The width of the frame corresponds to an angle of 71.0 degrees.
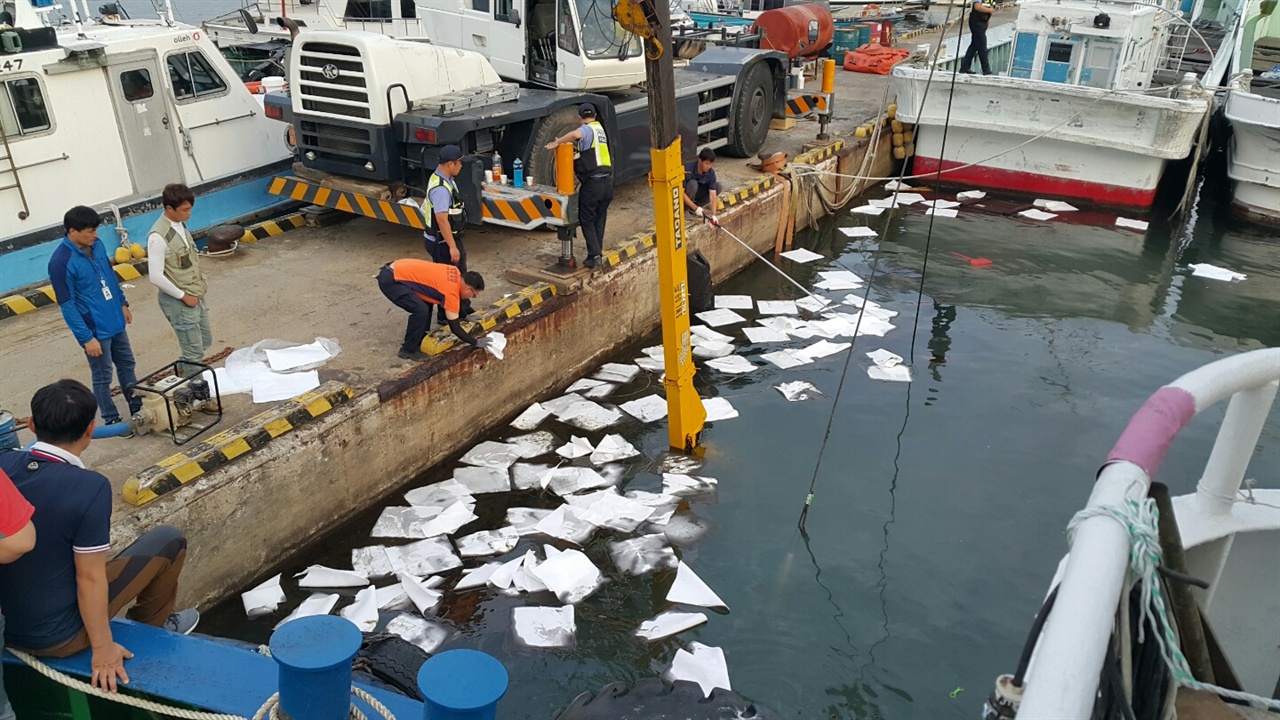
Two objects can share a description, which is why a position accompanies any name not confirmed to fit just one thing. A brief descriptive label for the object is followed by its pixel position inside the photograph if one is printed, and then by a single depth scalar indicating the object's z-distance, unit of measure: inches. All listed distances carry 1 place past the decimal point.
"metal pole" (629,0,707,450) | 240.7
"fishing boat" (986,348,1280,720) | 52.4
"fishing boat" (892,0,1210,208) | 505.4
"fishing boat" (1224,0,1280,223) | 490.0
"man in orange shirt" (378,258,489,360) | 265.3
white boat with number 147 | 305.4
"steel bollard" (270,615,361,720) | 114.3
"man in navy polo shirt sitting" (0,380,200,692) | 125.3
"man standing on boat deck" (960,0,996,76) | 552.4
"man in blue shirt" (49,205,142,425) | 208.1
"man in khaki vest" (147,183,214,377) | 223.3
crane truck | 325.1
